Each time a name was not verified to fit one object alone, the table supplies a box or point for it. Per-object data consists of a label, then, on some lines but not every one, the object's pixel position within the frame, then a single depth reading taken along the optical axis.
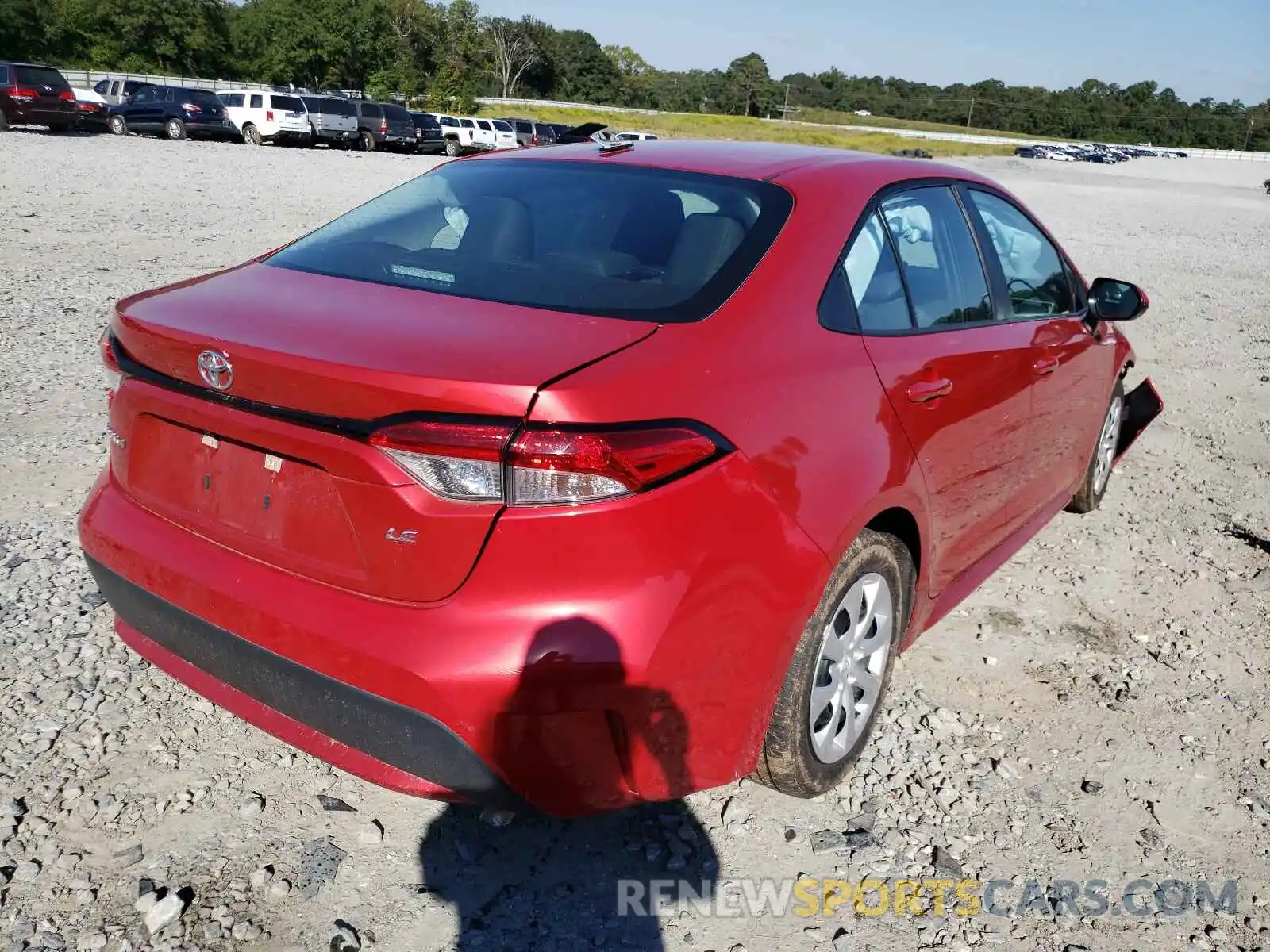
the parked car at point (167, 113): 30.03
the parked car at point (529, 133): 44.54
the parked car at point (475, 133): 42.69
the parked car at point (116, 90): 34.67
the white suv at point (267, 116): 32.62
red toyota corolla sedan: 1.97
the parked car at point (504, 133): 43.56
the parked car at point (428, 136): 37.84
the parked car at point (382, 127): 35.75
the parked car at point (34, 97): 24.78
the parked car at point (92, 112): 28.39
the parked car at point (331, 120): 33.62
